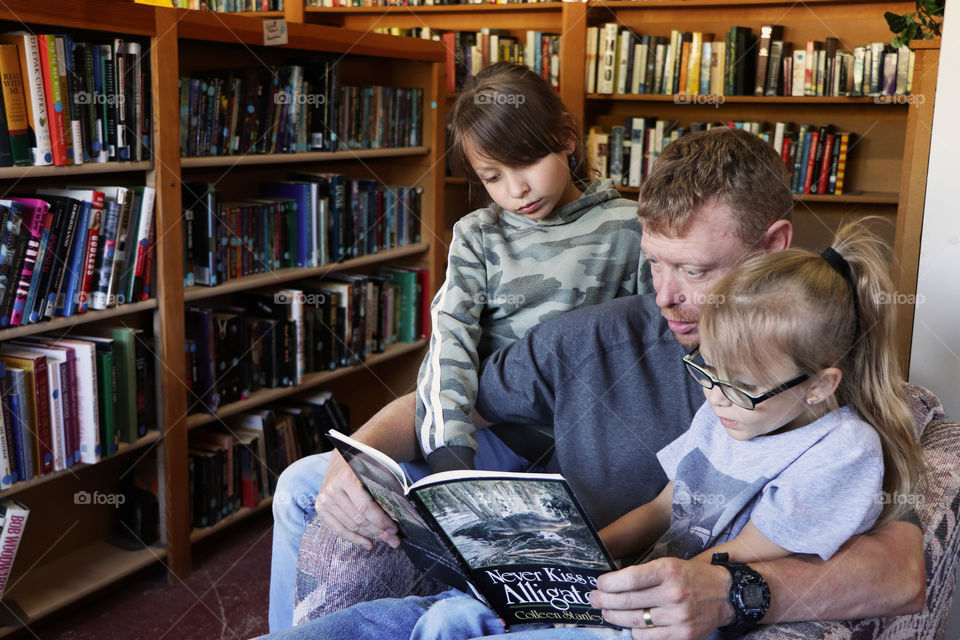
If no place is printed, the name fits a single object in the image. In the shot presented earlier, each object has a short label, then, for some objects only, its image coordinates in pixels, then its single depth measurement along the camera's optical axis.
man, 1.00
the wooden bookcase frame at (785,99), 3.62
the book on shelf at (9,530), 2.00
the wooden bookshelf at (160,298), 2.08
